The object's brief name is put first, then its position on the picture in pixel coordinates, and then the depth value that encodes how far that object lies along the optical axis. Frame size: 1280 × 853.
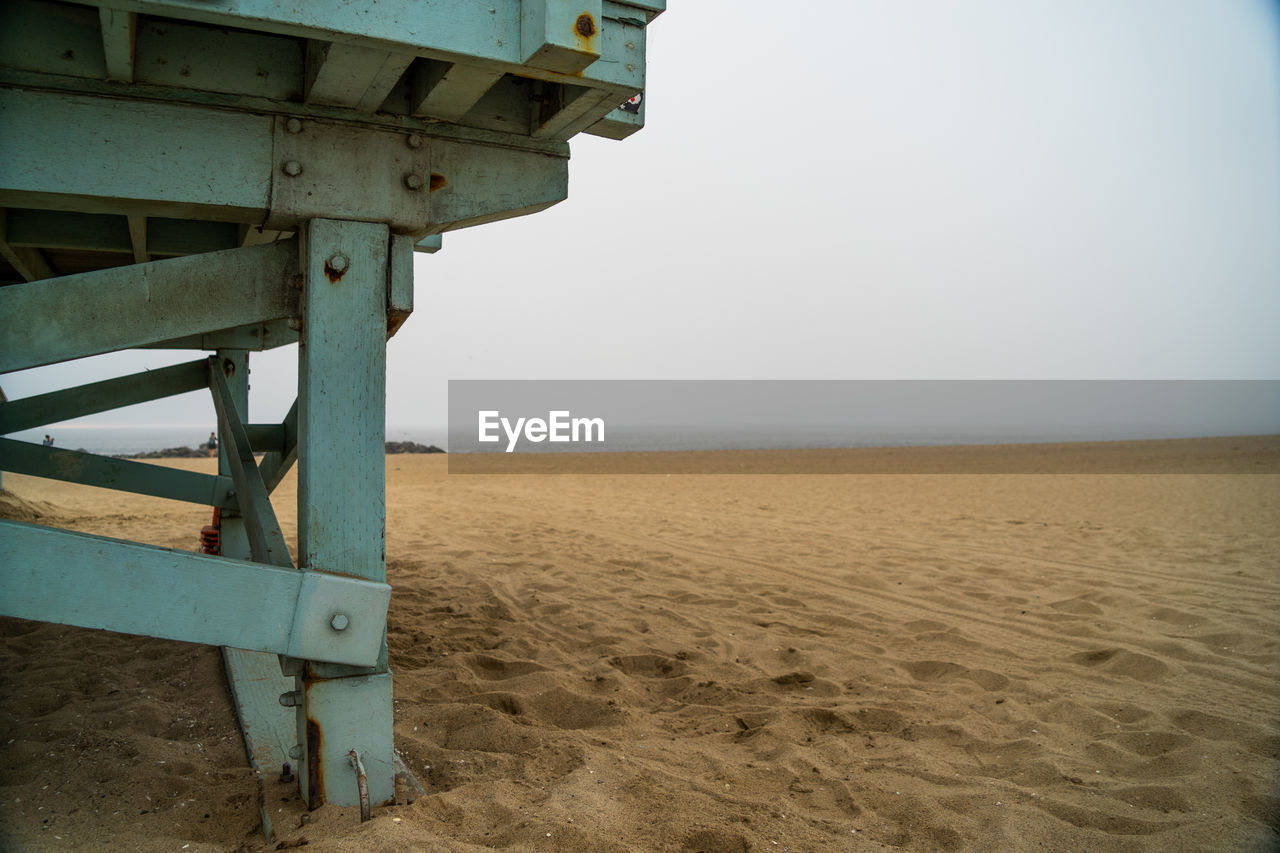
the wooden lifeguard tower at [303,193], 1.99
